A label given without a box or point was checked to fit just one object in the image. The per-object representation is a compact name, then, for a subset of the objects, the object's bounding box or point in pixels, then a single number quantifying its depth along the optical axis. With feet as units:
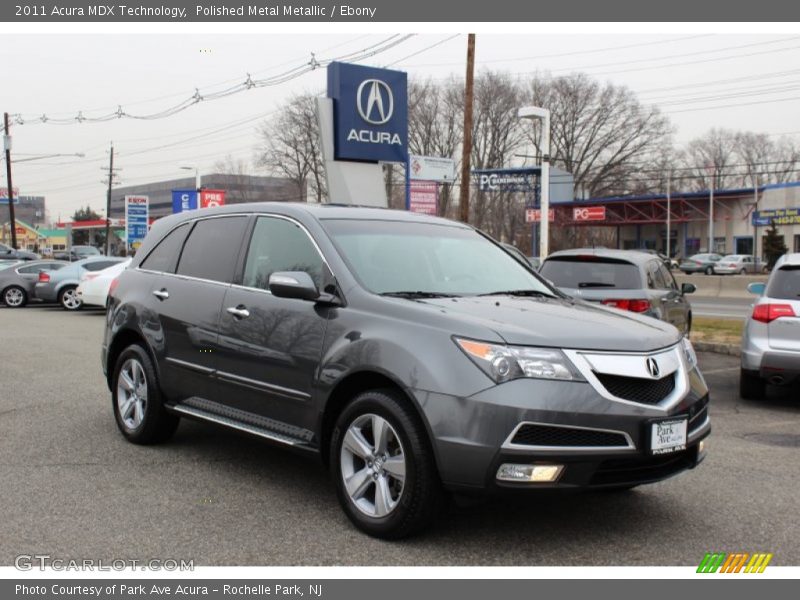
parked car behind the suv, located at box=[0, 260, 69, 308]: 81.41
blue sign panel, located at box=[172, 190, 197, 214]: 126.00
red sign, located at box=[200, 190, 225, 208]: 126.62
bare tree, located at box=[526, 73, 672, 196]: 237.86
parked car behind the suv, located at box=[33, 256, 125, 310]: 75.51
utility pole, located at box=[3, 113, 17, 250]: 153.39
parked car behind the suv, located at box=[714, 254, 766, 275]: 177.78
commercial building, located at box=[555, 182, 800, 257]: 200.23
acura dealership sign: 49.14
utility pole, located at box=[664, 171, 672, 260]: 226.40
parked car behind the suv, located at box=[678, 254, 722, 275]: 184.75
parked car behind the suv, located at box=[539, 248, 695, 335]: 31.86
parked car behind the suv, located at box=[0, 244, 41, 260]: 141.91
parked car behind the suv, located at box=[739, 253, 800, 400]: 26.76
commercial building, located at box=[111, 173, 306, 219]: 225.76
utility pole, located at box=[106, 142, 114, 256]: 230.68
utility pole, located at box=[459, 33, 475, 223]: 69.51
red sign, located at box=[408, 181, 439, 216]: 96.53
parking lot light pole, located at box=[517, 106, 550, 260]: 75.97
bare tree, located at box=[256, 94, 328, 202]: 214.28
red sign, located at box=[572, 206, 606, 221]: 237.45
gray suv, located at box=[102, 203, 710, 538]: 12.86
